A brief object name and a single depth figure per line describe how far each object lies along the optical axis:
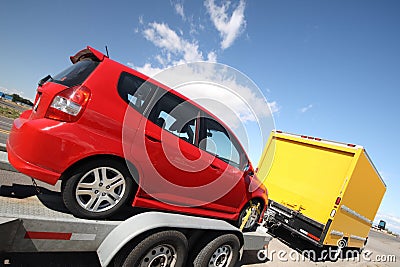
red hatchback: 2.19
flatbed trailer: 1.96
